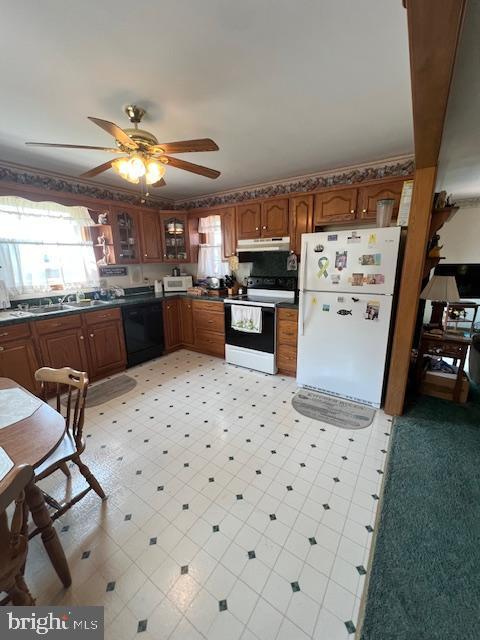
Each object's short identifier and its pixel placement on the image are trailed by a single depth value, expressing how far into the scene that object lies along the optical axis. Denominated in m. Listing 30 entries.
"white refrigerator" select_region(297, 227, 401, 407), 2.30
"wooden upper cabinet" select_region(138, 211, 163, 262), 3.88
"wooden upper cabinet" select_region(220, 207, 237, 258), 3.75
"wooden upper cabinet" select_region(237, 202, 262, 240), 3.53
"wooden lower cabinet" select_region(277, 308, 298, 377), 3.10
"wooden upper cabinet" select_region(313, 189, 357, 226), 2.91
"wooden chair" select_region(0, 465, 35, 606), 0.78
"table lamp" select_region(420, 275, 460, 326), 2.41
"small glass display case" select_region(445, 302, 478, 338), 2.59
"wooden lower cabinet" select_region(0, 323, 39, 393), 2.42
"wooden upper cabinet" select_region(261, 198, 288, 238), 3.33
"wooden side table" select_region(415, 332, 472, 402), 2.46
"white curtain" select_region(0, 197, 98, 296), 2.82
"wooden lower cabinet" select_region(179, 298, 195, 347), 4.09
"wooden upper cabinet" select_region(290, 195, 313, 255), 3.16
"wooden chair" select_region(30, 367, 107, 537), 1.39
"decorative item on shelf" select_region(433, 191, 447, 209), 2.28
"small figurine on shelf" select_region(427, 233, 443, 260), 2.42
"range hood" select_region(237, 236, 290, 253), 3.33
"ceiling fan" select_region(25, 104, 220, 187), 1.54
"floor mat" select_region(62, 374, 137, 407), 2.80
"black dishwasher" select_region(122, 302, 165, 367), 3.48
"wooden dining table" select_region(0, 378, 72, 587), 1.04
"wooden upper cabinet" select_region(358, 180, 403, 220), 2.69
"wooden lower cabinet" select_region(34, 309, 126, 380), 2.72
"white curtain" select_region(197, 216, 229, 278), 4.14
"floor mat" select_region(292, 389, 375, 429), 2.38
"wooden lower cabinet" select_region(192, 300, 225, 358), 3.77
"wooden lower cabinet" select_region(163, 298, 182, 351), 3.98
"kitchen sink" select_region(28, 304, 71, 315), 2.95
